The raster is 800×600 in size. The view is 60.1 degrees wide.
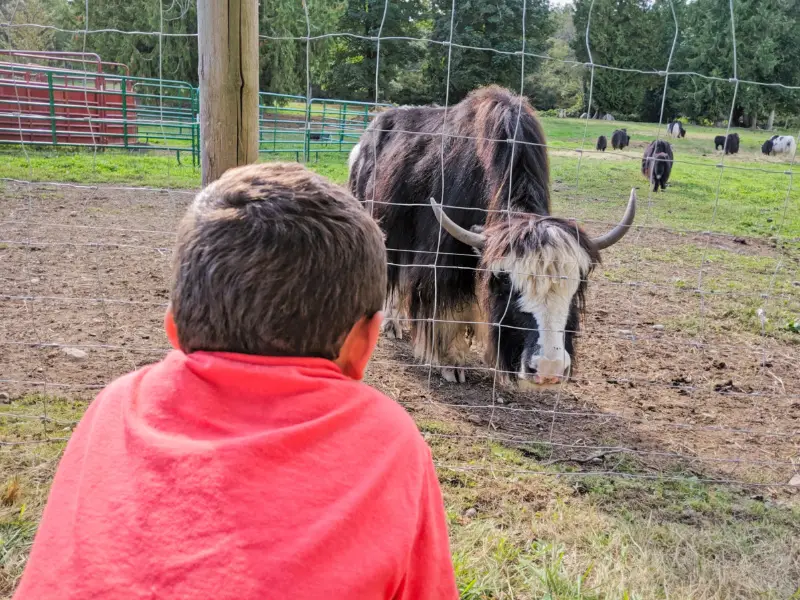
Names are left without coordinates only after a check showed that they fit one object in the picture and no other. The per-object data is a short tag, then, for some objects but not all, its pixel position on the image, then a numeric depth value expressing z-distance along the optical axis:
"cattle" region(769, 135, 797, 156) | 23.12
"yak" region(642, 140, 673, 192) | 14.30
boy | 0.99
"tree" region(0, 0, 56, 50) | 17.52
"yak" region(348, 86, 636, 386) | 3.59
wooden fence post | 2.38
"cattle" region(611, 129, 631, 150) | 18.69
